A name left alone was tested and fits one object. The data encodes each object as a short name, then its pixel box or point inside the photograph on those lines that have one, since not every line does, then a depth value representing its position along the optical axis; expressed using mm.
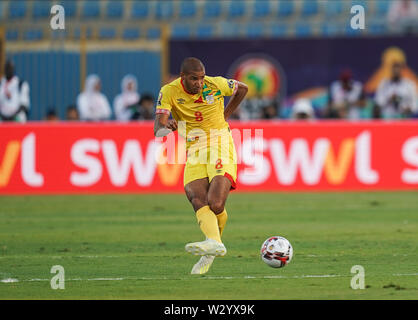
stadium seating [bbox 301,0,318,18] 28952
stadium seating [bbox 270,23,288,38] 27788
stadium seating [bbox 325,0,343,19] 28688
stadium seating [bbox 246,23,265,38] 27719
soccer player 10477
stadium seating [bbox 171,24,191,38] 28016
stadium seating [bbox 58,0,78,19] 29594
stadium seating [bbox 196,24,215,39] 27636
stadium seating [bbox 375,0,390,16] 30192
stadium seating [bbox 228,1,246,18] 29641
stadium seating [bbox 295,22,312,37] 27791
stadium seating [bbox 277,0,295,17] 29348
